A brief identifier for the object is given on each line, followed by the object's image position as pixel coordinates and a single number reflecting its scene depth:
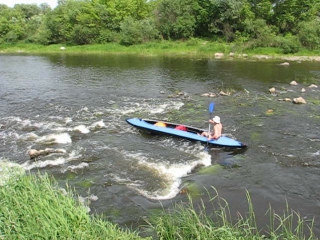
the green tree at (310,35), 38.38
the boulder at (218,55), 40.02
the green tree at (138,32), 49.81
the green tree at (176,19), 48.62
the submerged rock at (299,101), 18.97
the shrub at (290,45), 38.72
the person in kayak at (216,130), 12.91
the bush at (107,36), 54.12
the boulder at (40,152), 12.01
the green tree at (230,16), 44.34
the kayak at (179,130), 12.77
